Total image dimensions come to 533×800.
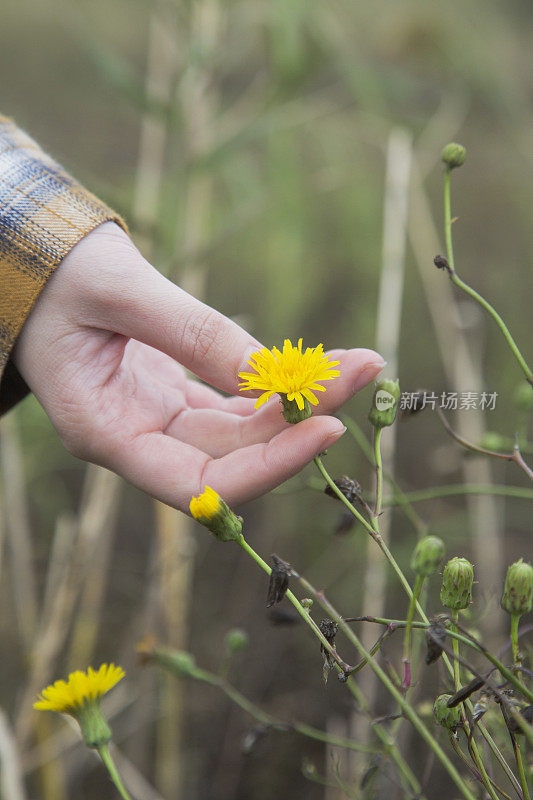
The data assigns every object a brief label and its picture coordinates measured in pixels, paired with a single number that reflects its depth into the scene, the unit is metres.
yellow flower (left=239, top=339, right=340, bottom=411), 0.78
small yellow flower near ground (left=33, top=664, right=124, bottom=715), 0.80
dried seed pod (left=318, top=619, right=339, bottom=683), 0.75
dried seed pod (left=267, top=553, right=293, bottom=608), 0.76
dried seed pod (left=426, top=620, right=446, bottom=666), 0.74
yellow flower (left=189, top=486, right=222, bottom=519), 0.78
